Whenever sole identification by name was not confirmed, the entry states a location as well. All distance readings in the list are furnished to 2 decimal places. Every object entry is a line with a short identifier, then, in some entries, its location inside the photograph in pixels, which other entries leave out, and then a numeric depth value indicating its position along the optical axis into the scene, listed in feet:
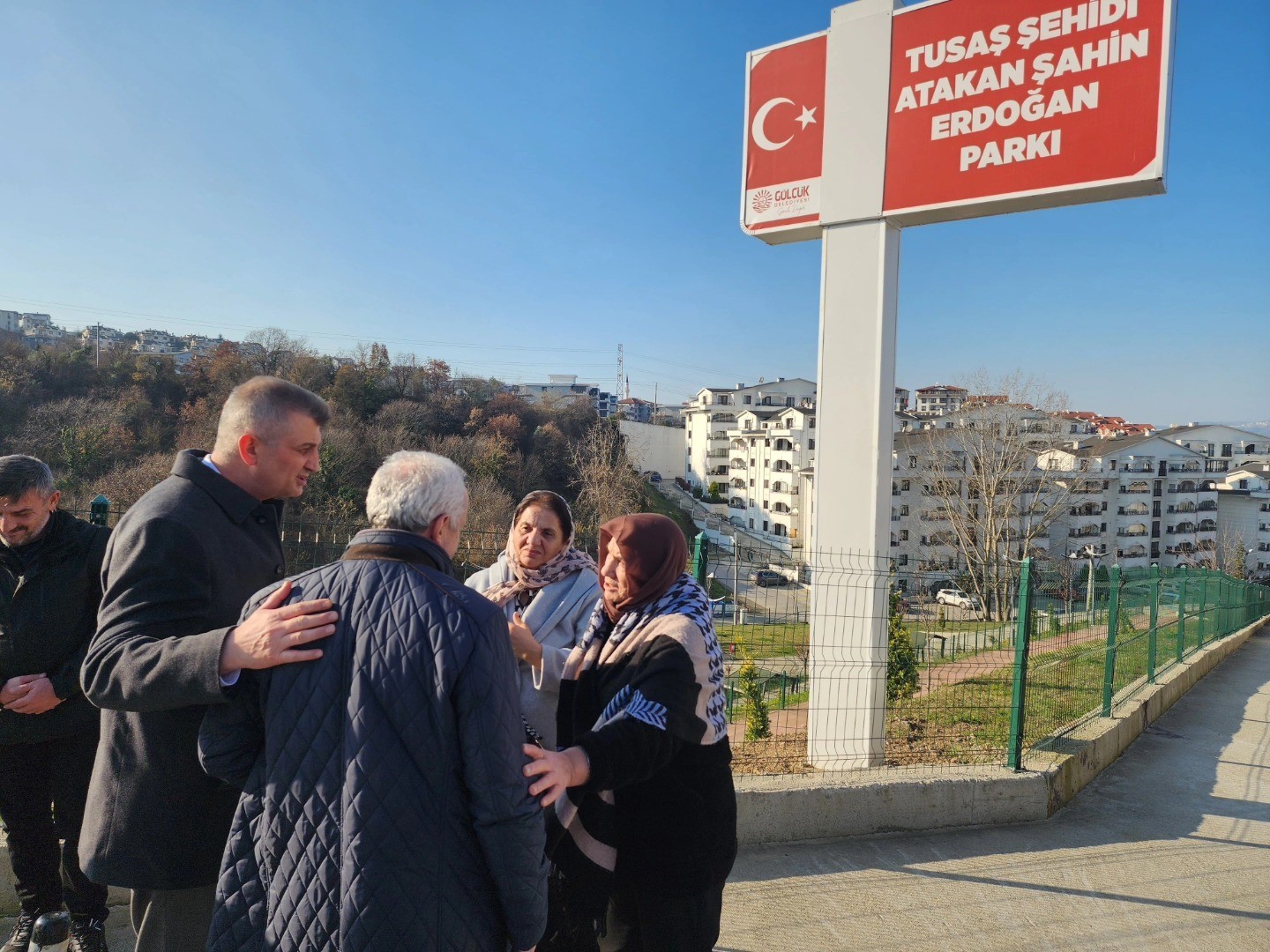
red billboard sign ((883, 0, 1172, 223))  12.66
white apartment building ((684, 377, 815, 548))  179.22
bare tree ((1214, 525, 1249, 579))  132.98
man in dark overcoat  5.51
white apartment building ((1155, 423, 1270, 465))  235.63
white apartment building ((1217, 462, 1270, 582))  206.59
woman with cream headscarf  7.66
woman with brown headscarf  6.14
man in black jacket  7.97
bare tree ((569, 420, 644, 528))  115.24
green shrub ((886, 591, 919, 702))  20.10
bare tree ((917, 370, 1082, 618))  106.73
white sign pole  14.44
